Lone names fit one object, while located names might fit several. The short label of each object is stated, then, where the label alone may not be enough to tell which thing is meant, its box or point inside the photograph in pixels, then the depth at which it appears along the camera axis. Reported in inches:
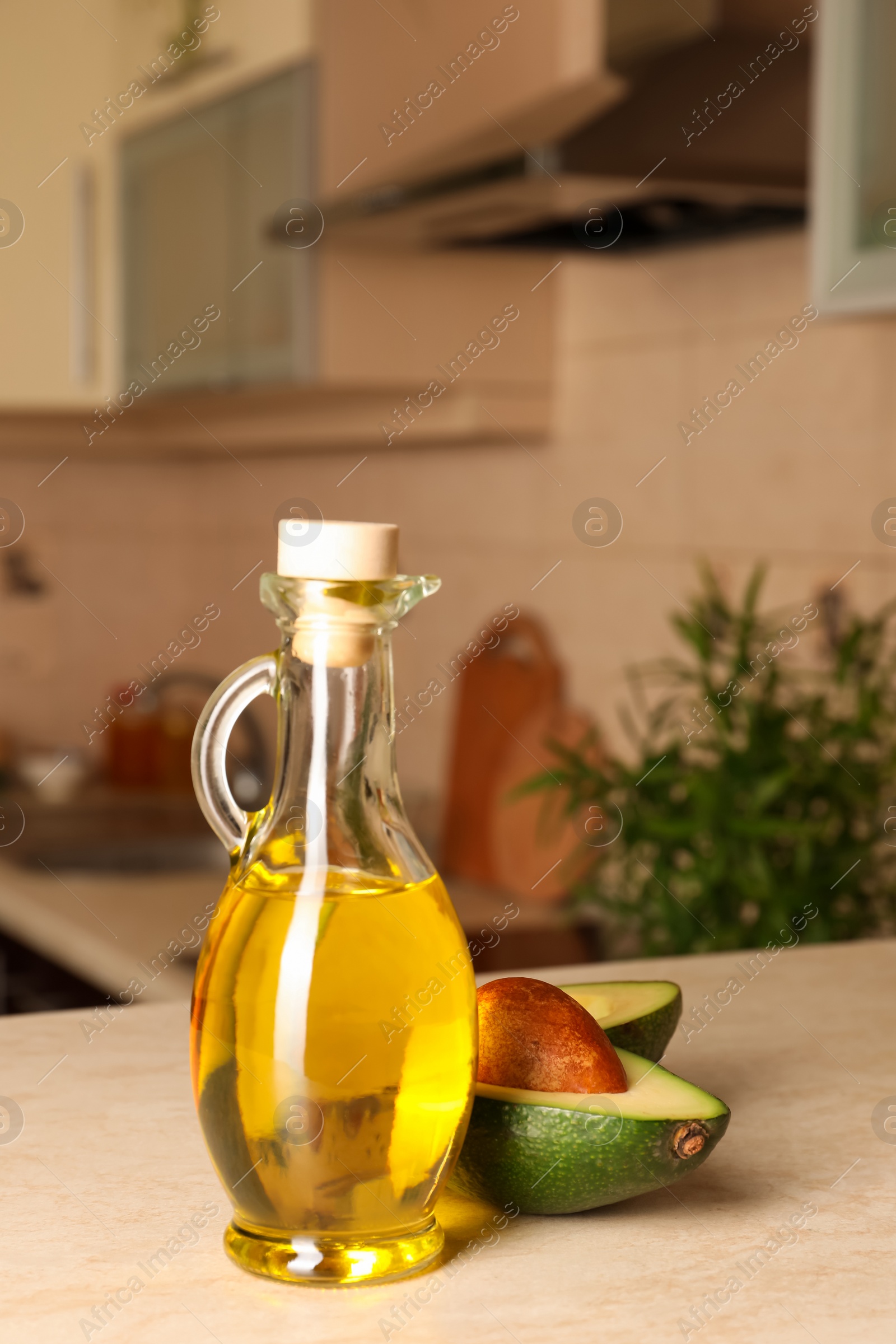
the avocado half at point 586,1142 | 33.1
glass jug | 31.7
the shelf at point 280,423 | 110.4
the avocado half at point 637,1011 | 36.1
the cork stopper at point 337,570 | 32.0
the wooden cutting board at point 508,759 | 107.4
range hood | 71.5
